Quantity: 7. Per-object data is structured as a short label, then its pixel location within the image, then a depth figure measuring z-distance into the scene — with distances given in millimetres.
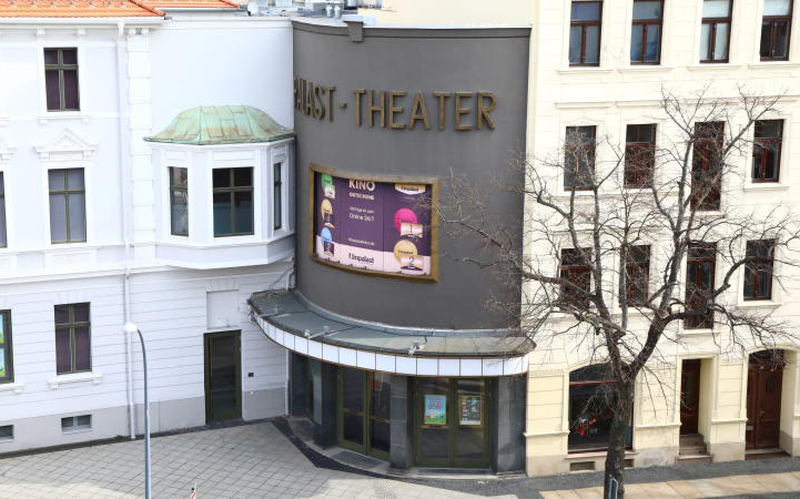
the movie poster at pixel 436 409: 34688
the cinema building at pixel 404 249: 32656
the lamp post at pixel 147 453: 29438
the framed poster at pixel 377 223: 33562
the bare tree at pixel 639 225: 32094
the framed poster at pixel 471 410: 34594
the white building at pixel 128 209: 34625
